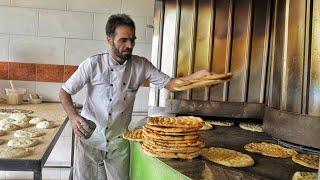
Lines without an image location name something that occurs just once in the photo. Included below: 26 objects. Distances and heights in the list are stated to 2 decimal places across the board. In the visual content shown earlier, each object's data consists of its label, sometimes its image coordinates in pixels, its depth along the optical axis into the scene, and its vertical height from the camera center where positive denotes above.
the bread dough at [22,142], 2.70 -0.51
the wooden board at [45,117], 2.58 -0.42
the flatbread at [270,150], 2.60 -0.51
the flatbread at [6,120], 3.38 -0.42
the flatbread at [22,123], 3.43 -0.45
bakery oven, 3.87 +0.37
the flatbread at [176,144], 2.33 -0.42
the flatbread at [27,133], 3.02 -0.48
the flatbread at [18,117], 3.57 -0.39
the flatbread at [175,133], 2.34 -0.34
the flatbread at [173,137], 2.34 -0.37
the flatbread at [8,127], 3.20 -0.45
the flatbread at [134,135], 2.84 -0.46
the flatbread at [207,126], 3.49 -0.44
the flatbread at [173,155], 2.33 -0.49
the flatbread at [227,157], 2.22 -0.50
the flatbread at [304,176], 1.97 -0.53
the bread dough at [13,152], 2.36 -0.52
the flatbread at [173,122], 2.41 -0.29
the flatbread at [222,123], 3.87 -0.44
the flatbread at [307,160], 2.35 -0.53
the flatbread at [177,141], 2.33 -0.40
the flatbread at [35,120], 3.53 -0.42
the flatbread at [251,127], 3.65 -0.46
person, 3.19 -0.13
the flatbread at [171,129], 2.33 -0.32
